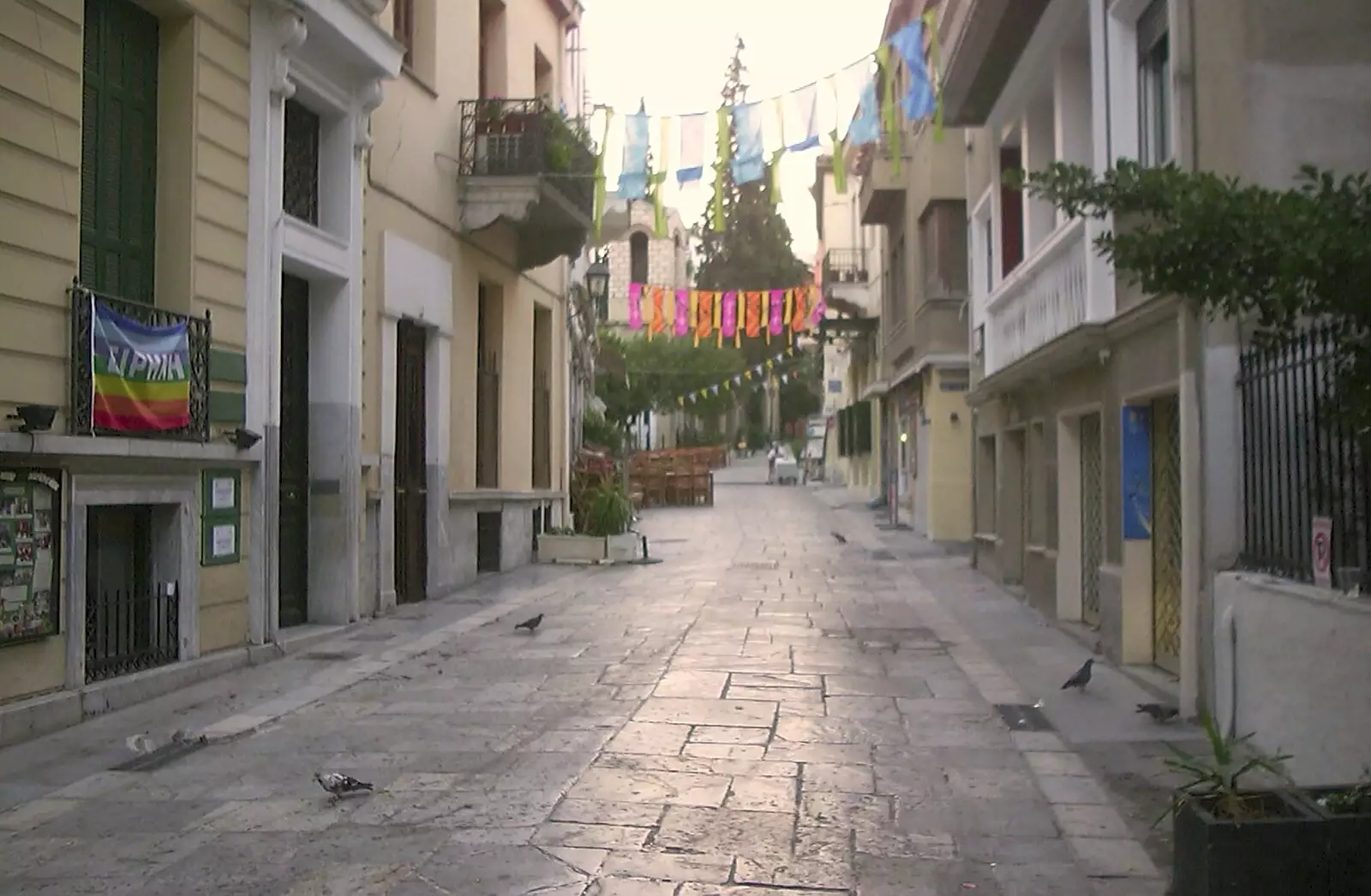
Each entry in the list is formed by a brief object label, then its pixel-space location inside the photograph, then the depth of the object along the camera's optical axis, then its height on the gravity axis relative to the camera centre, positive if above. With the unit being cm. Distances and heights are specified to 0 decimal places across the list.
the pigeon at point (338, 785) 628 -149
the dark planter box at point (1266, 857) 456 -136
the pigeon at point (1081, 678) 878 -136
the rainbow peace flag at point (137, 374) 837 +79
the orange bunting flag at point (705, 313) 3153 +432
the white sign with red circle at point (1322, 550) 613 -33
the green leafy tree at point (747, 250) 6334 +1186
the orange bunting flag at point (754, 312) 3212 +438
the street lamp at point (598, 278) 2342 +386
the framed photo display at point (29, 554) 760 -41
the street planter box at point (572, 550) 1925 -99
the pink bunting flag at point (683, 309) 3070 +431
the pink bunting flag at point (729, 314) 3108 +421
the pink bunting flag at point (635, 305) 3116 +449
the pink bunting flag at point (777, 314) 3180 +436
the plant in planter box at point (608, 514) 1959 -46
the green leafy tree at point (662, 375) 4769 +442
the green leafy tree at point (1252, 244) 428 +83
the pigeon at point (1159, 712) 784 -143
